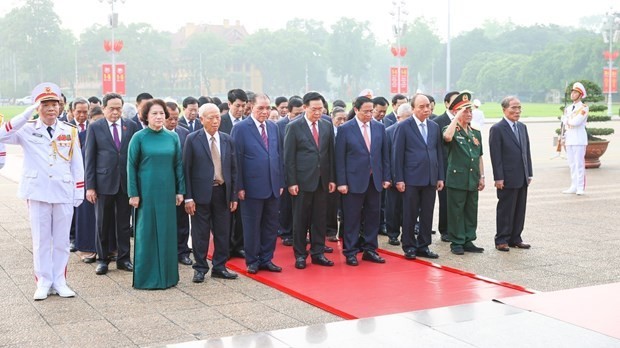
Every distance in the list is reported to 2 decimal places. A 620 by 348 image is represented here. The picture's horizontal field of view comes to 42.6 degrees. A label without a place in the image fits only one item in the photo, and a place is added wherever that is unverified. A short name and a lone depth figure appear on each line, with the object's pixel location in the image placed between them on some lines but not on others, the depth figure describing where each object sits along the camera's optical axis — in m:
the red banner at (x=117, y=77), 32.97
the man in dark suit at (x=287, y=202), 9.22
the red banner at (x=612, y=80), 49.59
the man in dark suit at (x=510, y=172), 8.44
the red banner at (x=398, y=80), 44.61
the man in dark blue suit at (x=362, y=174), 7.73
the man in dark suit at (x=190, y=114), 9.06
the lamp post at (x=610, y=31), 41.66
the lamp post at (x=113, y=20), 31.97
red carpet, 6.09
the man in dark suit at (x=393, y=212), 8.89
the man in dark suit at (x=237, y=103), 8.48
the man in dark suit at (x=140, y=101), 7.16
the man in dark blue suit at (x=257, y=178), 7.35
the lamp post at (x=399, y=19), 41.41
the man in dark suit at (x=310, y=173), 7.50
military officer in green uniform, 8.27
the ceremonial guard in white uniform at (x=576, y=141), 12.80
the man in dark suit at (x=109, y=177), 7.41
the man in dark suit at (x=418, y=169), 8.00
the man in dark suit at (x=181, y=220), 7.78
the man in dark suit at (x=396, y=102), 9.77
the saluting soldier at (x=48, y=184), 6.34
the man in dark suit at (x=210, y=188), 6.99
